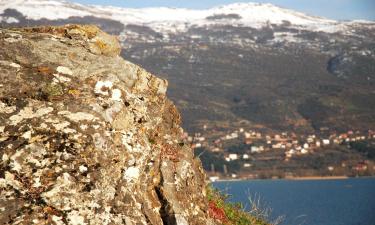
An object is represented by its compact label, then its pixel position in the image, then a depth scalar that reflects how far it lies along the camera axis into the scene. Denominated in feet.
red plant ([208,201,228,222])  40.45
